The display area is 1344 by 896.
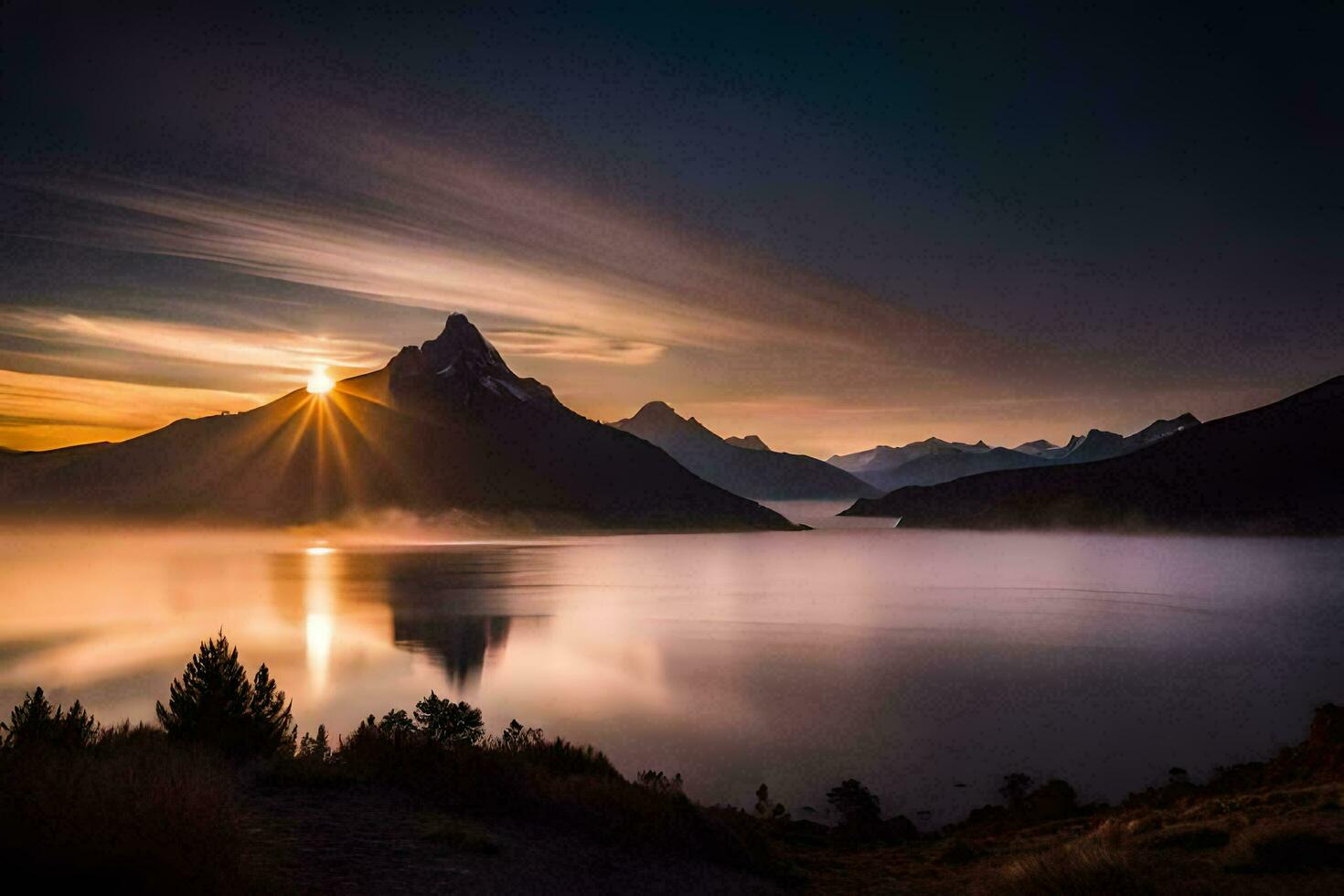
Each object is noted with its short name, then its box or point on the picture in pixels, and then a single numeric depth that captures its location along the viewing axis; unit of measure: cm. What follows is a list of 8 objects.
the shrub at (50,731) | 1158
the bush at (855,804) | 2472
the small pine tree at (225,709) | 1540
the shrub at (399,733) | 1445
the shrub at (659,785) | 1562
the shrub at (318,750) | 1432
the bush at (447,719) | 2369
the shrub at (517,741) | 1778
